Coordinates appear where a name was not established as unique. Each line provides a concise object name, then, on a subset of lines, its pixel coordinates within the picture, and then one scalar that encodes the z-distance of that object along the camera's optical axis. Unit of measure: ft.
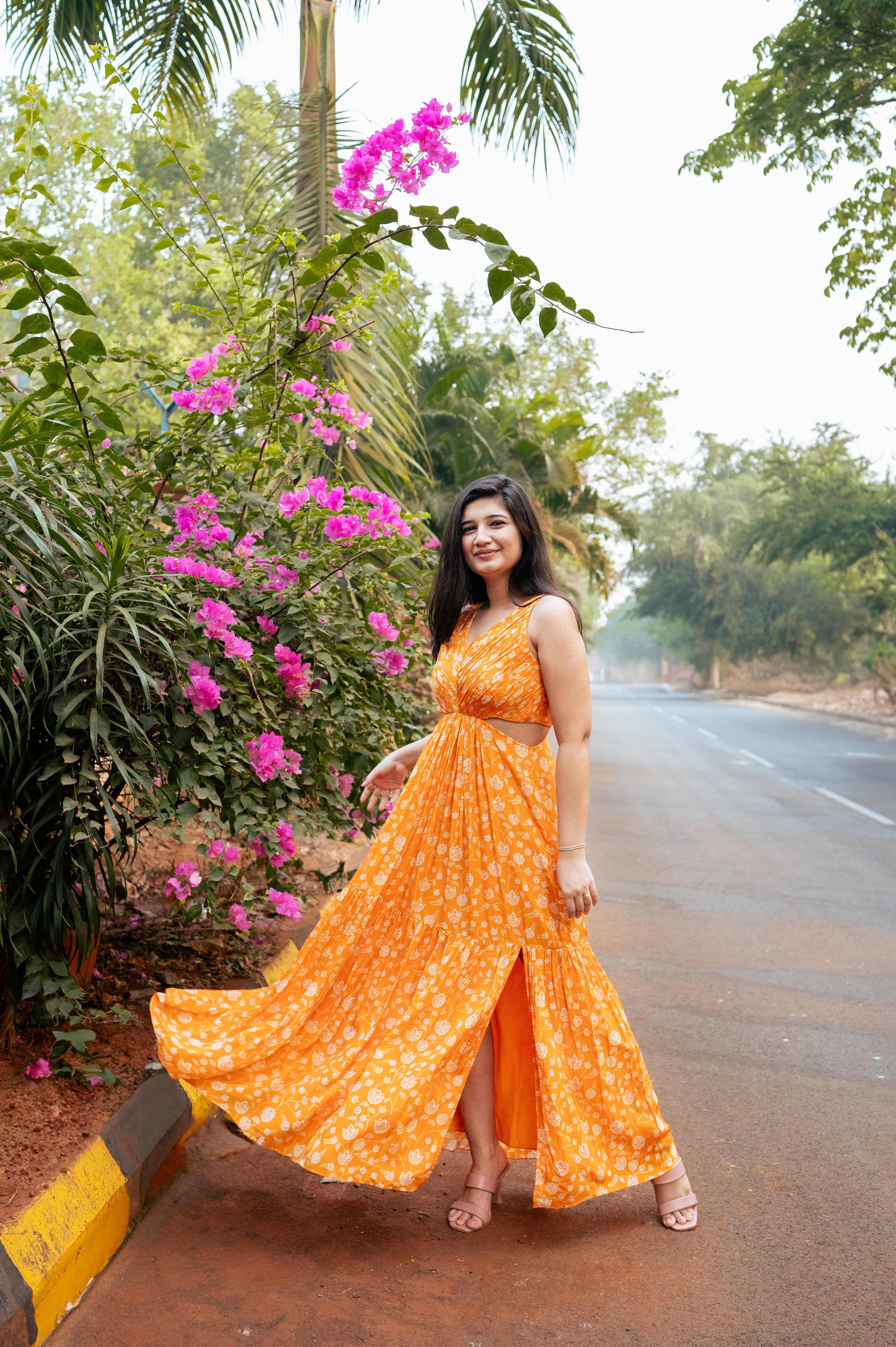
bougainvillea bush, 9.98
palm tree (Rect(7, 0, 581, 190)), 25.49
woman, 9.16
